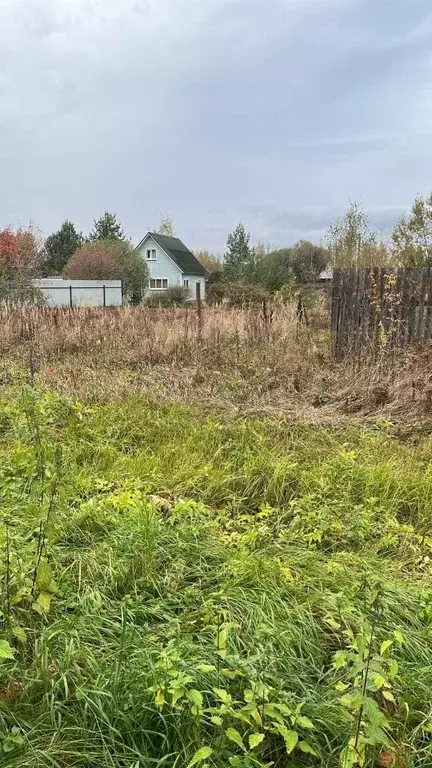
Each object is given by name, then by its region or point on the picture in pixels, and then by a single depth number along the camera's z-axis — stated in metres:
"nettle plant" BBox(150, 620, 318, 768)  1.33
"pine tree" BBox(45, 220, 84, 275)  37.16
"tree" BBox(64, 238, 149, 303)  25.83
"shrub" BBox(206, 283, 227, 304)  24.75
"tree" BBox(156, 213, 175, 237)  44.25
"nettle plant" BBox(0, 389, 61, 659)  1.69
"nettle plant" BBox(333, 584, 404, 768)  1.21
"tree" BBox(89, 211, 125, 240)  38.56
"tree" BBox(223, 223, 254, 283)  29.01
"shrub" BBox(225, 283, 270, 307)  18.78
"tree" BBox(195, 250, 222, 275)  44.31
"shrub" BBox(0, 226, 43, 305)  12.78
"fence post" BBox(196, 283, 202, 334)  7.89
